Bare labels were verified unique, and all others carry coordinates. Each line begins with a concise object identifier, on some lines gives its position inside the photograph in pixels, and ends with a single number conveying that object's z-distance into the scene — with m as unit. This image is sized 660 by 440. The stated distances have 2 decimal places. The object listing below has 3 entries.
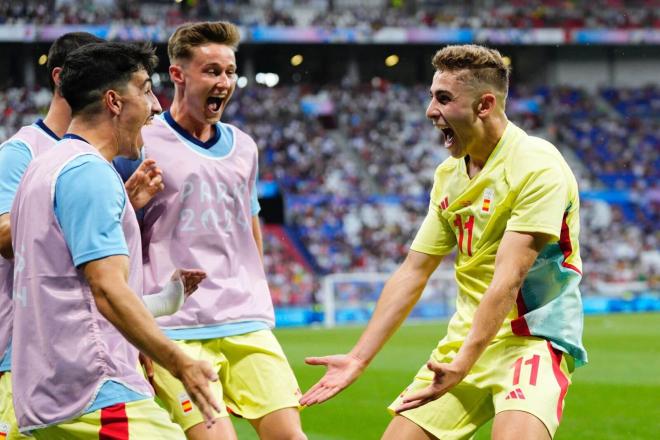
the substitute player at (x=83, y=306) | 7.09
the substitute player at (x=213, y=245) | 10.88
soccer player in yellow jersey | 9.09
